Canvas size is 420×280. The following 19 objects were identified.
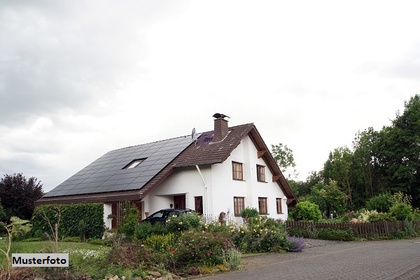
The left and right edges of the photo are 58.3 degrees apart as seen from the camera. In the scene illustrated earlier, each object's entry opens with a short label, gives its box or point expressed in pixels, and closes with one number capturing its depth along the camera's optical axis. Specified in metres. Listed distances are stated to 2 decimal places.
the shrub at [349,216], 25.31
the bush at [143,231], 16.89
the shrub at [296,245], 16.14
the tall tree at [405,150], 39.84
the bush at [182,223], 16.02
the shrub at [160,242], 12.33
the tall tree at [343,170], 47.93
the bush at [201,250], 11.42
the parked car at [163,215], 19.03
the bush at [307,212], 28.39
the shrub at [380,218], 22.59
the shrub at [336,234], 21.36
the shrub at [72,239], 20.62
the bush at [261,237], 16.14
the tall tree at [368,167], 46.25
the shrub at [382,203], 28.45
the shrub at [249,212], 22.38
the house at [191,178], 21.59
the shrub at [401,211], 23.36
